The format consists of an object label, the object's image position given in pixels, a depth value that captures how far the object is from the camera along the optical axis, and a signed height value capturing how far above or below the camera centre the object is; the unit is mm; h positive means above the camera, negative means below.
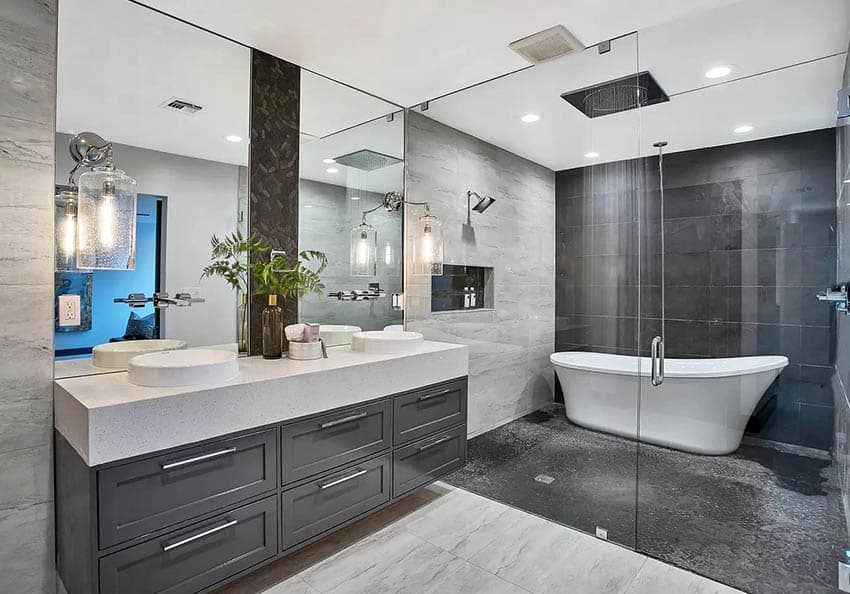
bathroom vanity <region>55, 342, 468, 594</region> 1626 -691
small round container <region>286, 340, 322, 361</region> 2510 -279
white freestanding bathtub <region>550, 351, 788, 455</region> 2410 -539
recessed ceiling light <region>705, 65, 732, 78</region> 2412 +1181
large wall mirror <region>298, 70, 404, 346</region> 2914 +625
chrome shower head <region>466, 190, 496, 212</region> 3338 +690
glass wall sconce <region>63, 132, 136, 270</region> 2059 +392
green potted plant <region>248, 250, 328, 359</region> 2549 +86
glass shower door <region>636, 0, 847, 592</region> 2111 -99
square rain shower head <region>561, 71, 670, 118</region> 2600 +1169
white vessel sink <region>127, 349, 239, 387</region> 1861 -290
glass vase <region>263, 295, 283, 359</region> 2543 -176
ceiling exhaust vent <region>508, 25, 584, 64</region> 2418 +1353
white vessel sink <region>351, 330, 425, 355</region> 2744 -265
